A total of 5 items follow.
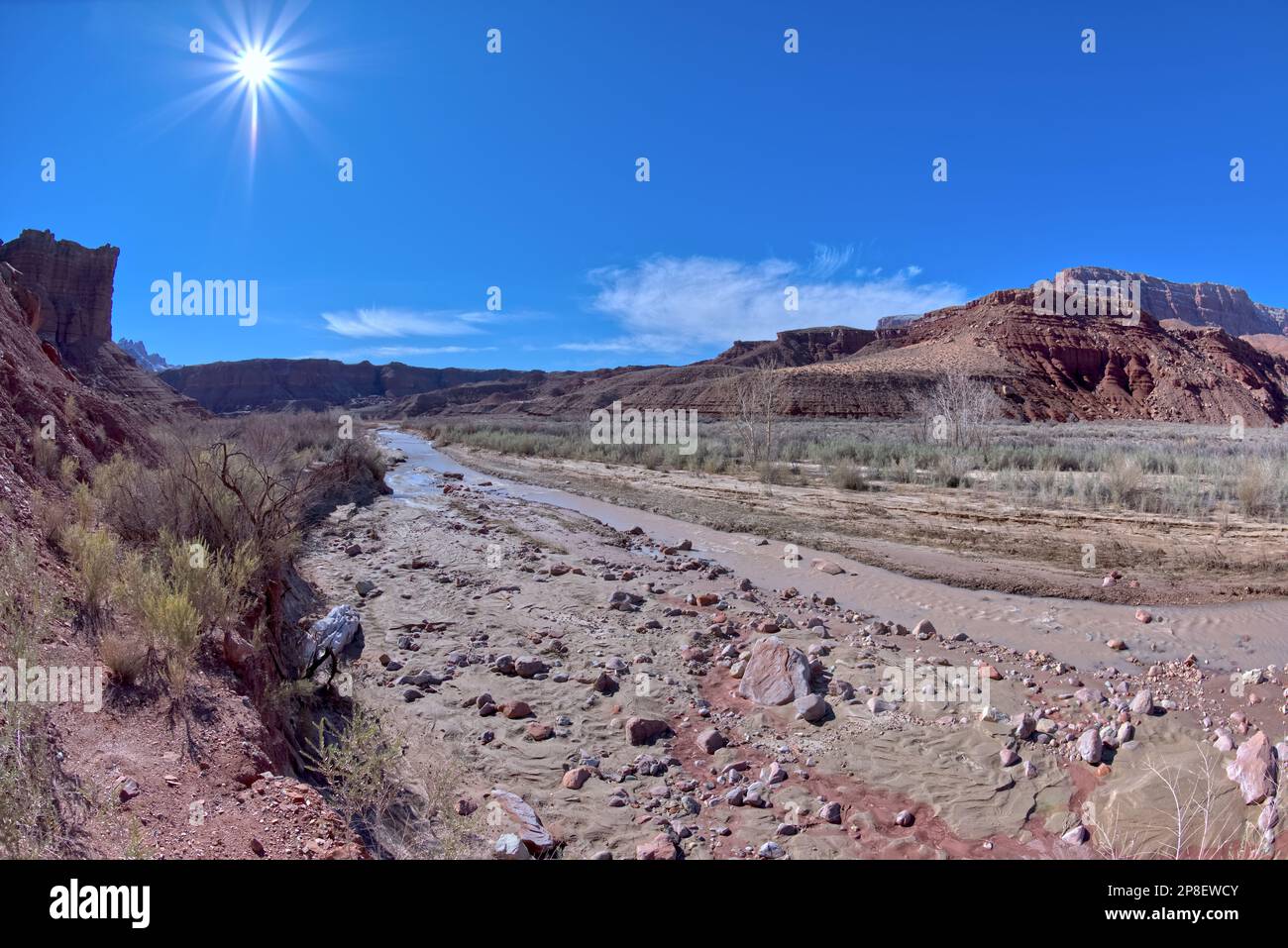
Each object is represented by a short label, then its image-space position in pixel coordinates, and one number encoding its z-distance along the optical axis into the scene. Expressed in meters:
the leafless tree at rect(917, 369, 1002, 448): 29.47
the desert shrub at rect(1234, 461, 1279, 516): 13.49
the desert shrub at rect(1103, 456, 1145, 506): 15.27
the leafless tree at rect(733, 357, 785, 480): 23.19
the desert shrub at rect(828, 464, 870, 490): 19.64
